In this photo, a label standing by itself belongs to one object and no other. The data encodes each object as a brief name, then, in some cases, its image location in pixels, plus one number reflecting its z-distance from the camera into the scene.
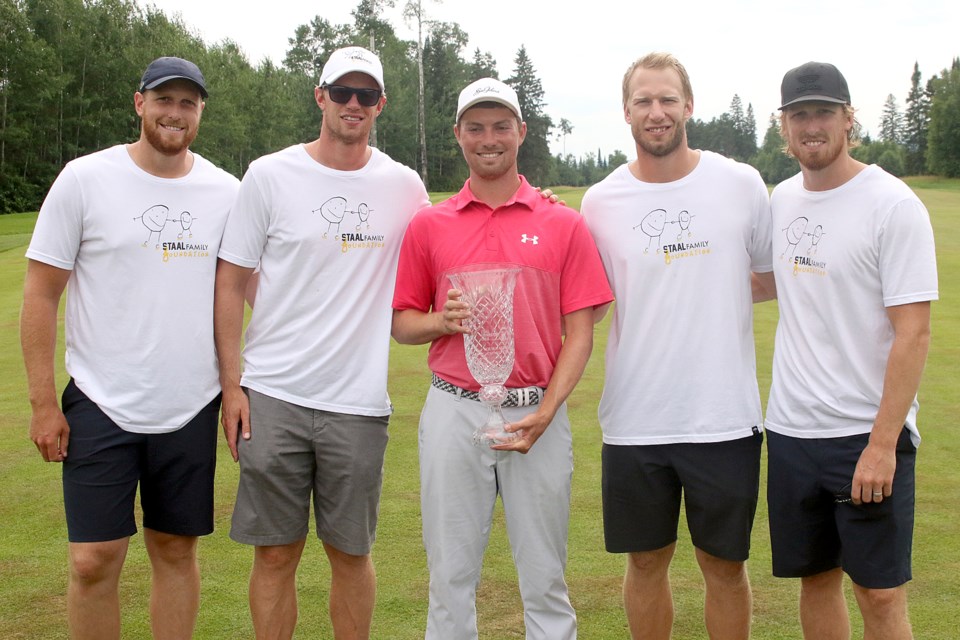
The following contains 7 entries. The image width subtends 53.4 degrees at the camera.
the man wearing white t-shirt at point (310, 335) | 3.96
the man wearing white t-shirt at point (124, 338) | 3.88
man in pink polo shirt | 3.60
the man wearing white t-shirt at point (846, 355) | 3.47
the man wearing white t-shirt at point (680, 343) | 3.82
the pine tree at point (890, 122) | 132.00
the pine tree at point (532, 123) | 80.00
